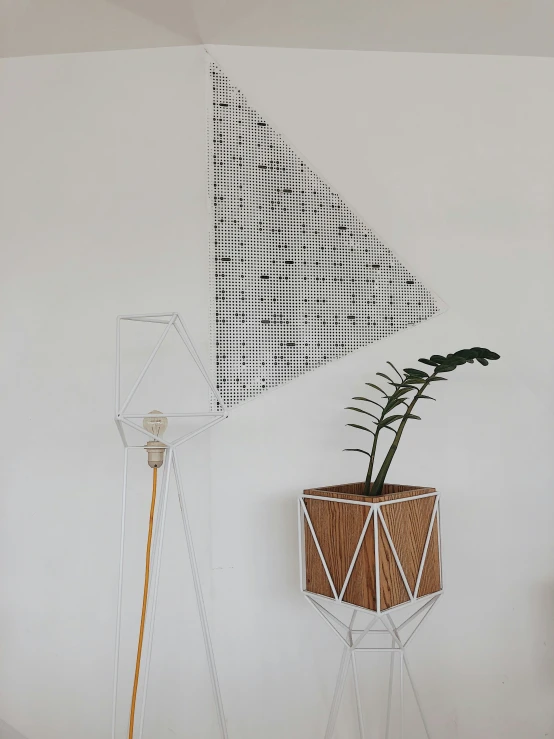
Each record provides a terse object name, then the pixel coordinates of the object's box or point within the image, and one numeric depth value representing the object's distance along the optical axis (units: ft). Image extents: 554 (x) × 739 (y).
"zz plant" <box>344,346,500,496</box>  4.60
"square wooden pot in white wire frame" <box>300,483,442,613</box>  4.31
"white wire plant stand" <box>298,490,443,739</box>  4.31
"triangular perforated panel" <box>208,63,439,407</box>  5.70
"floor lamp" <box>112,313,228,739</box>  4.24
